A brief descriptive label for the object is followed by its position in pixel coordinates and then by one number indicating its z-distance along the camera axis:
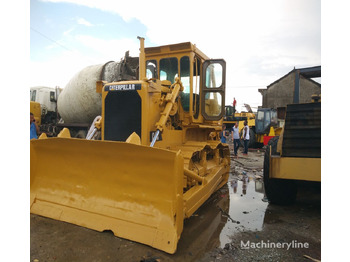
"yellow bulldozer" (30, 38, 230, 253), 2.84
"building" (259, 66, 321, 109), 31.08
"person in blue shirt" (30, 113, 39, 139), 6.48
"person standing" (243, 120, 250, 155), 11.86
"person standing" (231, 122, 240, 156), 11.56
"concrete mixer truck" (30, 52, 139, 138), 8.81
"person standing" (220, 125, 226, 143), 11.66
